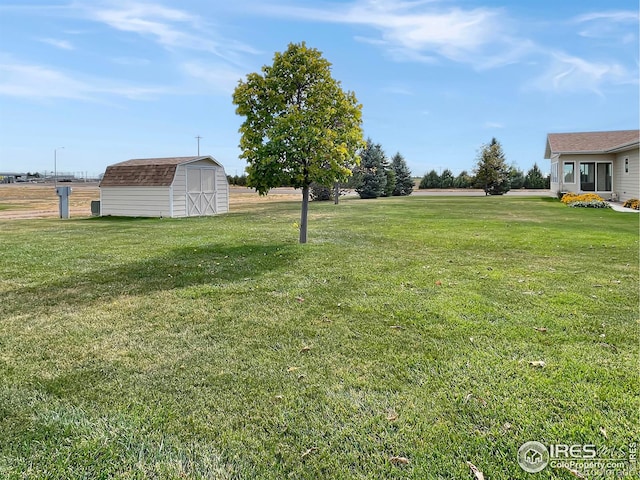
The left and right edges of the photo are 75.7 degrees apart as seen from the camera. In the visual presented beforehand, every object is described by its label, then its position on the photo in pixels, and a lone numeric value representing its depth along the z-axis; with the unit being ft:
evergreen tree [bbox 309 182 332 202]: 97.14
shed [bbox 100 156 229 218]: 59.36
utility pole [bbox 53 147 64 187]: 176.96
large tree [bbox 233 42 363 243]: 26.30
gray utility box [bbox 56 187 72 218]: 59.33
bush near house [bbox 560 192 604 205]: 71.41
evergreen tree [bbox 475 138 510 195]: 119.65
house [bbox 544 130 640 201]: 77.10
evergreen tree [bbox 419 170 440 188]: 173.58
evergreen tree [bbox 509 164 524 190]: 161.53
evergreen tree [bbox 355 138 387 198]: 106.63
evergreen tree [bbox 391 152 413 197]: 127.34
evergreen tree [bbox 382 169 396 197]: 117.70
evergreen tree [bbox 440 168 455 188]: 170.91
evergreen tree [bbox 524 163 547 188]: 155.63
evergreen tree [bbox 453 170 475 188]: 163.80
